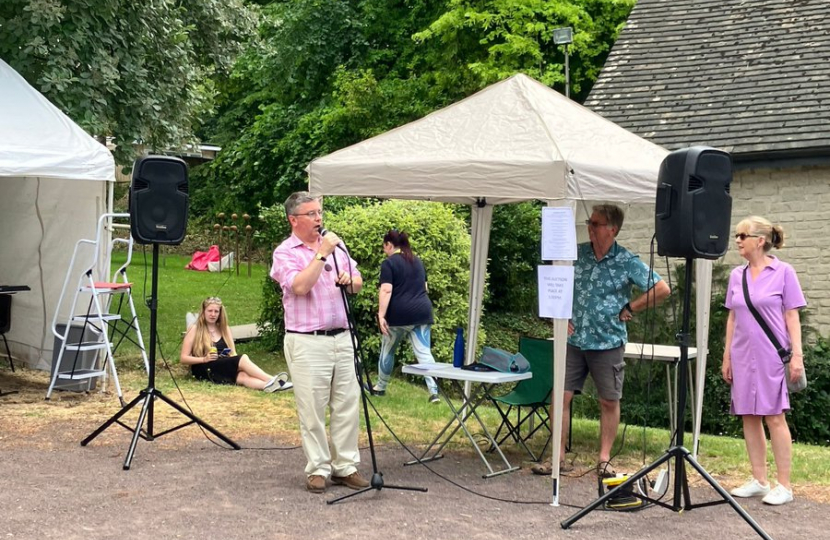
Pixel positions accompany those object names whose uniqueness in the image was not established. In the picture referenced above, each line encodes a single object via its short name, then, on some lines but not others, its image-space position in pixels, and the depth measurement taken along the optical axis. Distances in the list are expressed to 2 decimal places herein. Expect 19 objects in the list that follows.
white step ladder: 9.51
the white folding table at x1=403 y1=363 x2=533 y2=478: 6.81
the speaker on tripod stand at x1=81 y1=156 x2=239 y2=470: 7.38
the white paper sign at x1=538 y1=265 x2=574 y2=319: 6.30
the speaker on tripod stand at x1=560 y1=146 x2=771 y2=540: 5.79
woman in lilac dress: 6.33
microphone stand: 6.20
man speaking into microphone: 6.24
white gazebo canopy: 6.37
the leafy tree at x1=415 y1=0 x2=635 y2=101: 20.02
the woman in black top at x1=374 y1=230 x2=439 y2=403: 10.34
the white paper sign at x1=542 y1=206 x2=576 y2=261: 6.22
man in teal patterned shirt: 6.92
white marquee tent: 9.08
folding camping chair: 7.70
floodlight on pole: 16.40
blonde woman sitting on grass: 10.59
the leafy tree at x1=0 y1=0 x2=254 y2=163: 11.20
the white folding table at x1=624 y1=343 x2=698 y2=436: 7.70
